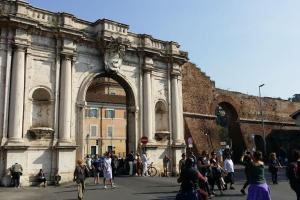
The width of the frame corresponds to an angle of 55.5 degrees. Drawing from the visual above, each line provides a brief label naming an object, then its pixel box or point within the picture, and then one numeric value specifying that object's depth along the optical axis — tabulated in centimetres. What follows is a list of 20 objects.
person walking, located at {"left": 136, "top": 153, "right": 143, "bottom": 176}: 1631
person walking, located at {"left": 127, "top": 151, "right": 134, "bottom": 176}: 1633
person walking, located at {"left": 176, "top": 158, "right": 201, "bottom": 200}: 548
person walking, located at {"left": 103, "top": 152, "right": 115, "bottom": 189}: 1246
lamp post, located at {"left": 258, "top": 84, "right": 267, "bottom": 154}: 2951
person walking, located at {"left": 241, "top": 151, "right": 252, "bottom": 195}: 768
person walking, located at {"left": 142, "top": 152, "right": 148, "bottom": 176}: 1631
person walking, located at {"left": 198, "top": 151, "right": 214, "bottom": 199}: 964
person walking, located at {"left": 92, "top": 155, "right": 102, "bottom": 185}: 1370
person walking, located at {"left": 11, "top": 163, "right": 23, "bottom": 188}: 1250
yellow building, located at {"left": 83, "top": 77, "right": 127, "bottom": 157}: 3801
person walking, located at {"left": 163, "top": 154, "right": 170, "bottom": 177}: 1765
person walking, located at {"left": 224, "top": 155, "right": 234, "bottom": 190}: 1165
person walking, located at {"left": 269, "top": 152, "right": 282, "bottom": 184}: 1305
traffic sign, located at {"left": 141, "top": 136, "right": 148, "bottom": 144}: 1650
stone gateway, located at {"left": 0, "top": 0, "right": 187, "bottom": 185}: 1346
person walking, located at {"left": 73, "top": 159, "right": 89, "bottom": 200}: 980
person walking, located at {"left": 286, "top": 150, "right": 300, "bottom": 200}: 715
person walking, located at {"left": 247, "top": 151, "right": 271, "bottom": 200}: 608
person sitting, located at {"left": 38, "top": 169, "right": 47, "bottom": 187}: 1329
